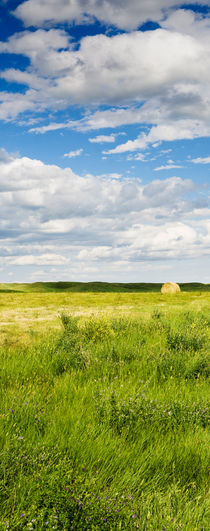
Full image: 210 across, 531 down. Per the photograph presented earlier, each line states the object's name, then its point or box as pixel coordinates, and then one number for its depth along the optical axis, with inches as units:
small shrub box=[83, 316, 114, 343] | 430.3
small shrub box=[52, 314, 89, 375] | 325.5
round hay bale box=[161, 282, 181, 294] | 2042.3
